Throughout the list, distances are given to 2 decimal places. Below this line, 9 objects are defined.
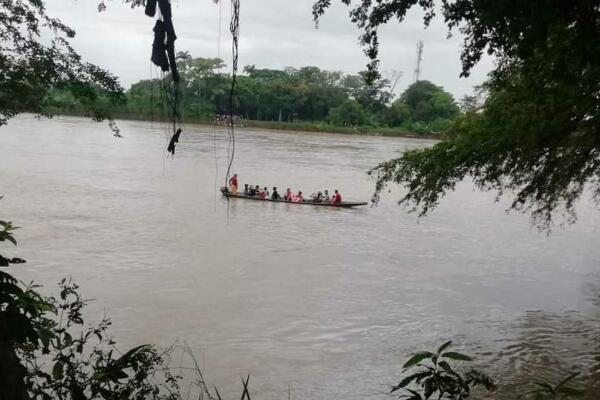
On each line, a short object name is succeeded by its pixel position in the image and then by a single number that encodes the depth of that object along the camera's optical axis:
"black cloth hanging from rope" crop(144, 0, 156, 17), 2.20
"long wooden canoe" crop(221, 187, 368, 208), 23.41
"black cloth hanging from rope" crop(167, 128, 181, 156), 2.38
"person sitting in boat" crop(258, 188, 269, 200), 23.40
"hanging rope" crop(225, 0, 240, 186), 2.44
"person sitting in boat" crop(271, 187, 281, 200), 23.40
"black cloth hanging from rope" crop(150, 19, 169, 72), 2.25
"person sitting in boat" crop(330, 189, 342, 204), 23.42
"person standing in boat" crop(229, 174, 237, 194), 24.07
